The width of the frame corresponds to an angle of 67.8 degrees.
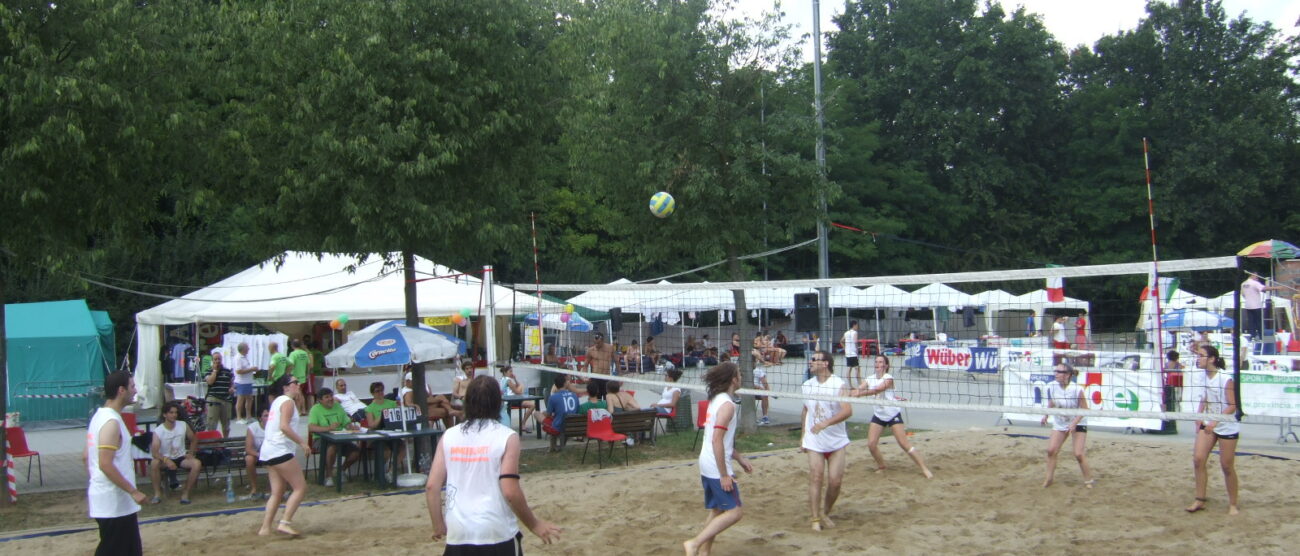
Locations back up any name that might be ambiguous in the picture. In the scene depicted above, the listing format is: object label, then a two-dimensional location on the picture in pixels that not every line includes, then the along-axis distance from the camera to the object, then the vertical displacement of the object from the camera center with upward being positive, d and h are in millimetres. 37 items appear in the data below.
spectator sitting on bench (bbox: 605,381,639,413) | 13023 -1138
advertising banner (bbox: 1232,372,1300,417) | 11070 -1129
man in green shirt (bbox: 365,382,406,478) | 11297 -971
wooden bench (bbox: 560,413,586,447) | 12016 -1334
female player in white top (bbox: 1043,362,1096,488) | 9320 -1135
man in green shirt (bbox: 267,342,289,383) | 16250 -603
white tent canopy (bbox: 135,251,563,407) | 17719 +523
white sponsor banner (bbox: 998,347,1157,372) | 14617 -869
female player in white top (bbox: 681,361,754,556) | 6480 -983
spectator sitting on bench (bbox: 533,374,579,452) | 12352 -1155
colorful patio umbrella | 13759 +699
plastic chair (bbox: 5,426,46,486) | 10742 -1186
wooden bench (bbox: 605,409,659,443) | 12094 -1319
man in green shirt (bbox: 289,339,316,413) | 17578 -648
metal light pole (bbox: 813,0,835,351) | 14221 +1809
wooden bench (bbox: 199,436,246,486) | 10566 -1312
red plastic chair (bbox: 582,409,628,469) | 11844 -1307
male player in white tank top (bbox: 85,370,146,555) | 5688 -853
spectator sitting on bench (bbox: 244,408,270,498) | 9695 -1211
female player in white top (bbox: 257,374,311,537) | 8000 -1047
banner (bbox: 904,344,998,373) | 15282 -840
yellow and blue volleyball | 12867 +1500
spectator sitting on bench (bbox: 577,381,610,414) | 12663 -1113
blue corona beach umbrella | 11242 -275
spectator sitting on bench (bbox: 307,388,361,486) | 10812 -1053
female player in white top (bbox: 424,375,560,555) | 4395 -734
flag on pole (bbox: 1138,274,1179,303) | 16898 +217
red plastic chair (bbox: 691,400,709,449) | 12352 -1272
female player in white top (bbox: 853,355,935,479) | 10188 -1278
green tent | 17312 -507
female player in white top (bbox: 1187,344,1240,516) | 8000 -1096
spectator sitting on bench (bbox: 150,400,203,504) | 10016 -1229
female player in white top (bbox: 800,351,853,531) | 7973 -1051
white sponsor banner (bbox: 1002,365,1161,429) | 12953 -1221
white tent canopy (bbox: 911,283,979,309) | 22566 +248
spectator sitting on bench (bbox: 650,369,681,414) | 13790 -1217
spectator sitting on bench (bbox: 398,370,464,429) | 12625 -1142
